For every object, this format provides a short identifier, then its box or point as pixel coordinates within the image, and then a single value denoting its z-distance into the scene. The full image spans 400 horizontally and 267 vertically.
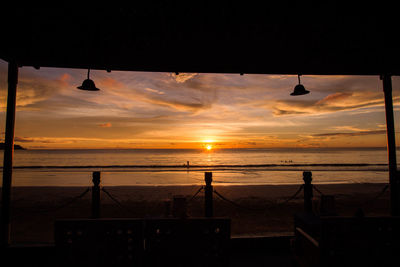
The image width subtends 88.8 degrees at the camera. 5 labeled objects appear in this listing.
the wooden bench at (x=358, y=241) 1.99
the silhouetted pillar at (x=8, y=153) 3.72
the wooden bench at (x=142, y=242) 1.93
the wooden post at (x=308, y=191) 4.54
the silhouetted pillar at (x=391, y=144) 4.42
